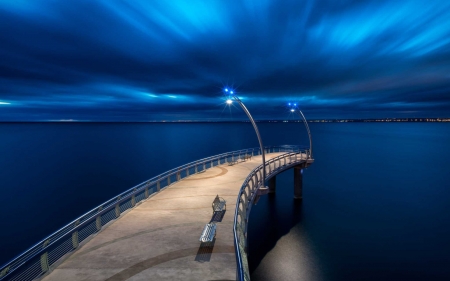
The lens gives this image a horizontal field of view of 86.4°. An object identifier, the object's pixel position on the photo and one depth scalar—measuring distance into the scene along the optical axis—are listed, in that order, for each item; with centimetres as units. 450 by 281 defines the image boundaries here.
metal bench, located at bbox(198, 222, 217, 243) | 973
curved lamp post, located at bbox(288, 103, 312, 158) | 3066
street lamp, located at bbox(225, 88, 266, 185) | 1737
